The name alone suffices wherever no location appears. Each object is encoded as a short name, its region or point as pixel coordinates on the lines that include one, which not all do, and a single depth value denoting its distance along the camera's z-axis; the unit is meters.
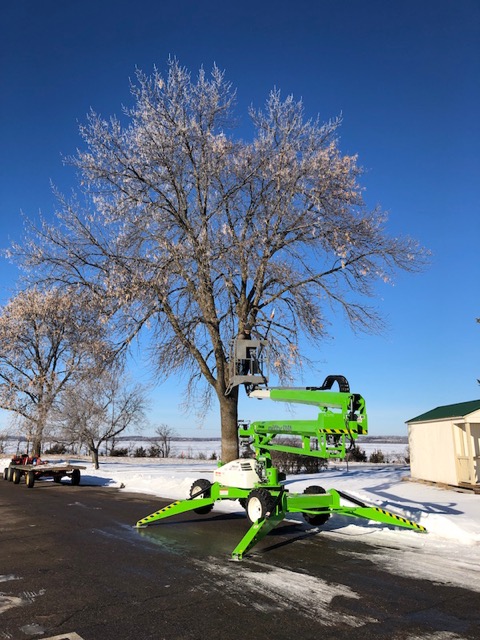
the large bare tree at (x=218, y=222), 16.77
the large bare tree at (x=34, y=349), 30.41
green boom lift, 8.27
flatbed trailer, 20.17
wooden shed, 17.28
